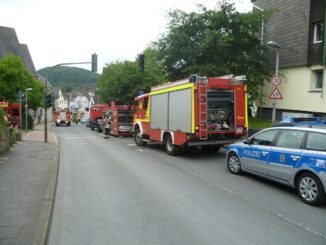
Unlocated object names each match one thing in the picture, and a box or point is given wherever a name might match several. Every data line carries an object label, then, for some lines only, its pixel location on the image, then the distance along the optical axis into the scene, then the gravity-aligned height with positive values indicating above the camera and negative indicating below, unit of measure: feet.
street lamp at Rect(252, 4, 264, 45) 76.55 +16.86
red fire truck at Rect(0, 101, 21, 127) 114.25 -1.43
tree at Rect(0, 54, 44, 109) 112.37 +9.11
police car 24.52 -3.45
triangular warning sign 46.96 +2.00
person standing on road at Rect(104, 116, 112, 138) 101.76 -4.79
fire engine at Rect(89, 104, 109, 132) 137.59 -2.09
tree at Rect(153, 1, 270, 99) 68.13 +12.19
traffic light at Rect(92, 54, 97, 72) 84.72 +10.33
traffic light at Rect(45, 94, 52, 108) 80.02 +1.48
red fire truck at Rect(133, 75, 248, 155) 45.03 -0.25
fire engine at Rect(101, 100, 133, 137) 93.91 -2.76
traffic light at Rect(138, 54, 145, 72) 75.10 +9.46
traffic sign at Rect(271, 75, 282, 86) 47.21 +3.76
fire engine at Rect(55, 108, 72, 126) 204.76 -5.37
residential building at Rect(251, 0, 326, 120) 66.59 +11.13
